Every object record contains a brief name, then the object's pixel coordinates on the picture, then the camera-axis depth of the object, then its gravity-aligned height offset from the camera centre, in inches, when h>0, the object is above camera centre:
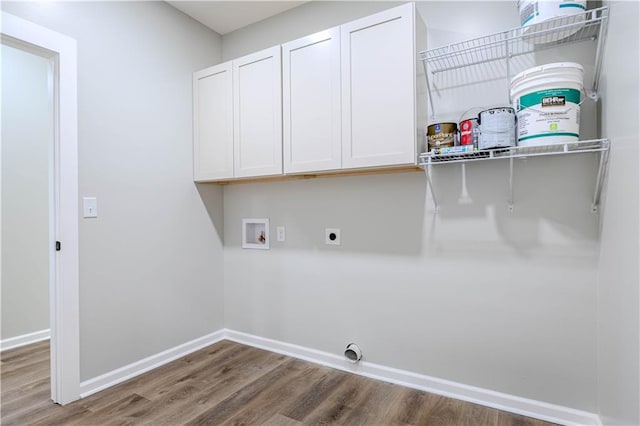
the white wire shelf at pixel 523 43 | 60.9 +34.2
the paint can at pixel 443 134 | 71.4 +16.7
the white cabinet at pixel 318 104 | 73.6 +27.8
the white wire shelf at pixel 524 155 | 59.4 +11.5
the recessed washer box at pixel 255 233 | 107.5 -6.1
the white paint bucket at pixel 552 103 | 58.6 +19.1
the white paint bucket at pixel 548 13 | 58.9 +35.3
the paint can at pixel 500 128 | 63.5 +16.0
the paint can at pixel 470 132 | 68.6 +16.5
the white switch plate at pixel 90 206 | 80.4 +2.4
